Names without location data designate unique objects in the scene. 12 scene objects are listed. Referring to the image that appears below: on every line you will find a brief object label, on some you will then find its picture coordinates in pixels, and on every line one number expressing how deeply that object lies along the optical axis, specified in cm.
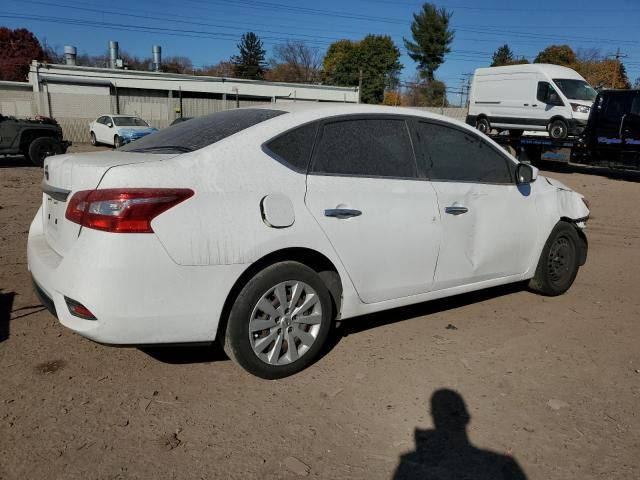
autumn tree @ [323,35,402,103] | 6612
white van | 1795
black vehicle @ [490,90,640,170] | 1538
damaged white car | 268
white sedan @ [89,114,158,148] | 2373
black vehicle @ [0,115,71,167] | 1439
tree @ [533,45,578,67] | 6038
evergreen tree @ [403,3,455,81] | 6425
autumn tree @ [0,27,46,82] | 6253
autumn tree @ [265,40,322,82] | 7425
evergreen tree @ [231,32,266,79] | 7544
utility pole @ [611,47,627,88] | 4731
